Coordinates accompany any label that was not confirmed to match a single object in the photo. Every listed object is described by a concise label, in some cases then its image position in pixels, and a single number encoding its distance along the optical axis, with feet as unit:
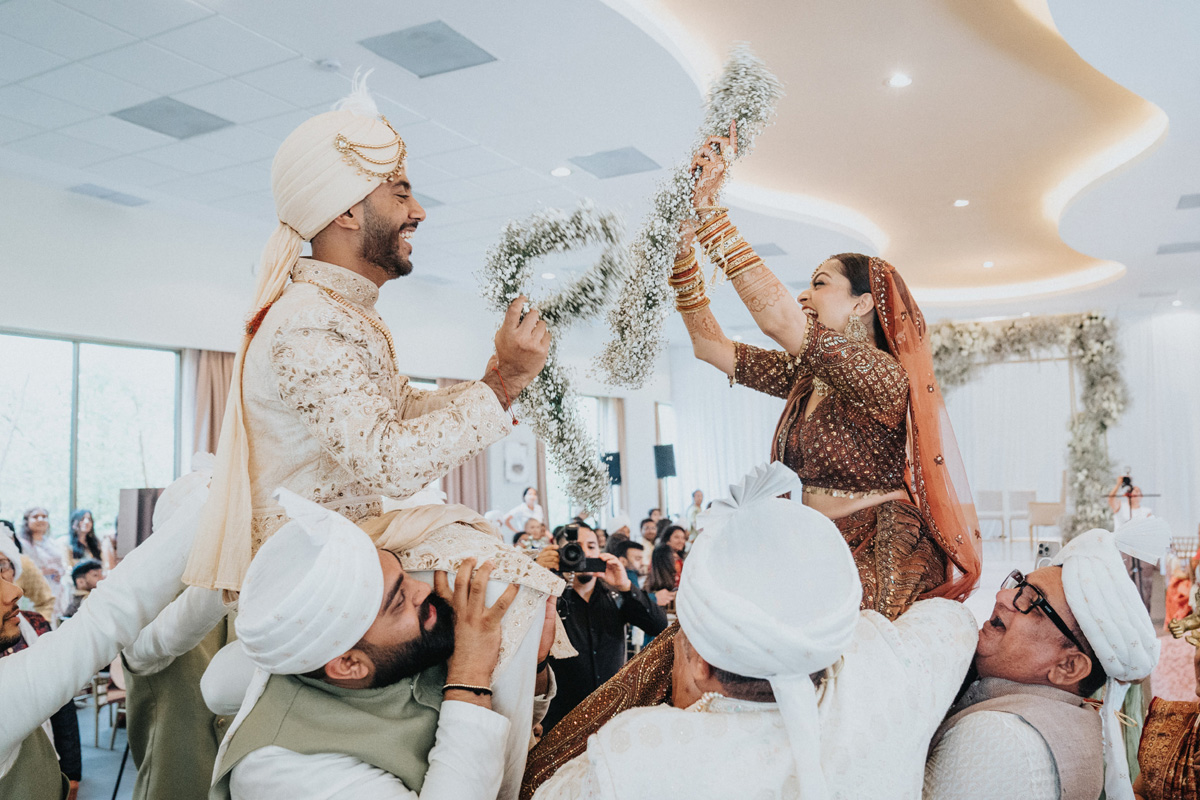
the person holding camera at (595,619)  12.20
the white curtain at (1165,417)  45.55
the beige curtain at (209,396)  27.86
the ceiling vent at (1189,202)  25.53
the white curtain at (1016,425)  49.21
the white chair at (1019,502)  49.22
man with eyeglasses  4.99
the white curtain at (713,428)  56.29
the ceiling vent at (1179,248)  31.40
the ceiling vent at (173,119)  18.75
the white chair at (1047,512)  45.65
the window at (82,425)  24.29
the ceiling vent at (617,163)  21.93
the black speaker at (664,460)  40.88
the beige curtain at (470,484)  36.47
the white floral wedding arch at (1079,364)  36.52
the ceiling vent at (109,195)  24.21
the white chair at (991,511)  49.11
